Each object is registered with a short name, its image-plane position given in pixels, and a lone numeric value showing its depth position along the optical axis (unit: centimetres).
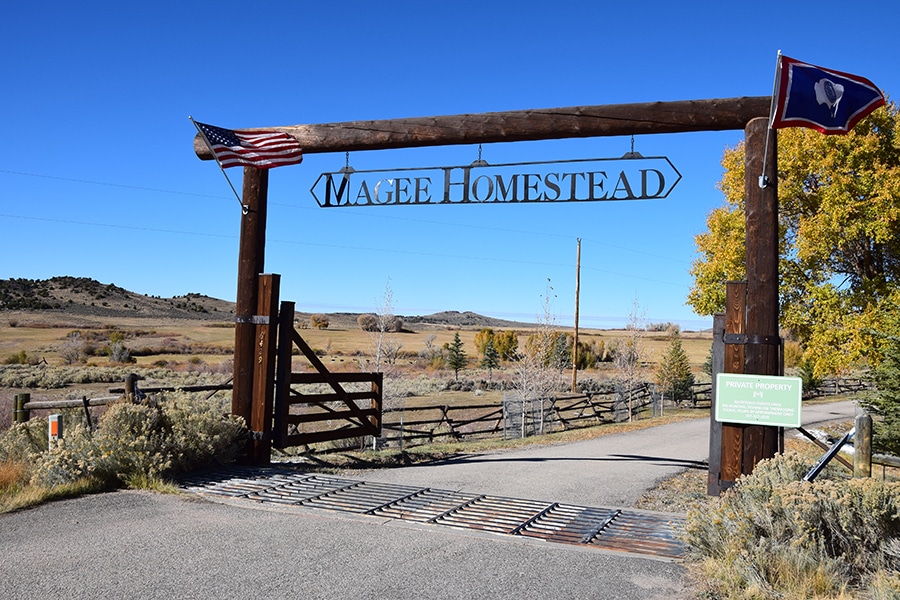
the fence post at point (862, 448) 743
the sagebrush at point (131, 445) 794
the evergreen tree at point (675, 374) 3728
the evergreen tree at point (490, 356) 5678
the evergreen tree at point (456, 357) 5644
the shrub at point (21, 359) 5306
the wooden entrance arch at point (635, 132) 828
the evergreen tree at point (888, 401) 1445
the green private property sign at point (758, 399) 780
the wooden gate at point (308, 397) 1046
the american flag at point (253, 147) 988
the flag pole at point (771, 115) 791
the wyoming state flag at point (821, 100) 802
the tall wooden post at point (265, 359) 1023
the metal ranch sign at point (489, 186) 940
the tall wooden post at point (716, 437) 840
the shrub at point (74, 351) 5647
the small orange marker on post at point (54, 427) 870
